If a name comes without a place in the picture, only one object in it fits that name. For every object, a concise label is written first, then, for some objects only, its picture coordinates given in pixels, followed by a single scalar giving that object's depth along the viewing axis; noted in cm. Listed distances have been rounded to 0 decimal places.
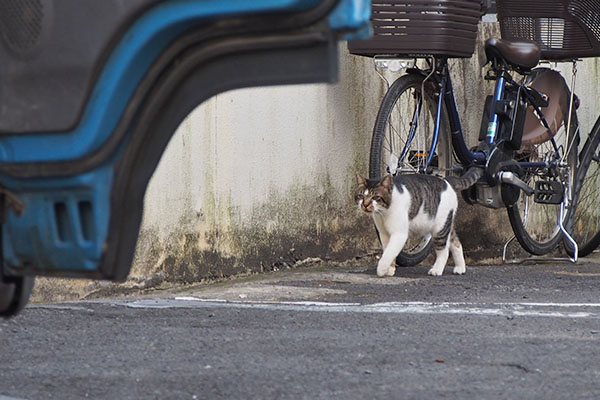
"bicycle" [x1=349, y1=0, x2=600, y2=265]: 1234
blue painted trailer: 352
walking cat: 1266
